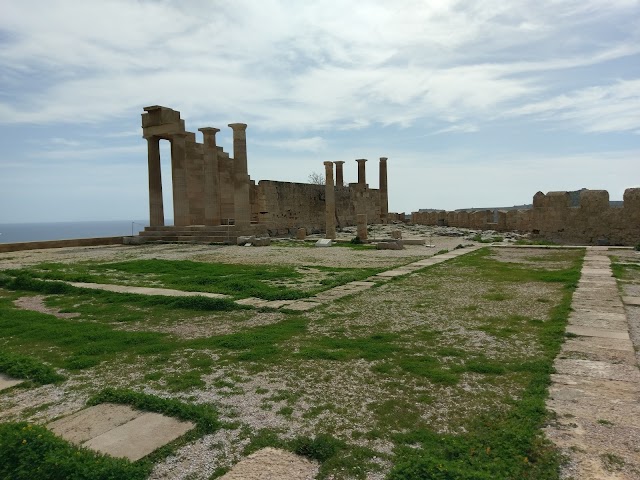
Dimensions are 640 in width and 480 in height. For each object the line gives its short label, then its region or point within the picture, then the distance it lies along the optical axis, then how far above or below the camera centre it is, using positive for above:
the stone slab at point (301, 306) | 6.89 -1.30
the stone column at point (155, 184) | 23.95 +2.28
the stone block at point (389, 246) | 17.70 -0.96
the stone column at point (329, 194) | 24.83 +1.62
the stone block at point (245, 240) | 20.05 -0.69
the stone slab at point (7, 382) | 4.09 -1.41
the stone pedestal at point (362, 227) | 21.75 -0.24
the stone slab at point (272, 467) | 2.64 -1.47
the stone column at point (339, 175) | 37.88 +4.05
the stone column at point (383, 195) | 40.62 +2.41
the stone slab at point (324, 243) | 19.58 -0.88
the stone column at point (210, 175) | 24.64 +2.77
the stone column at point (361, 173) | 38.12 +4.19
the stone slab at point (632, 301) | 6.90 -1.33
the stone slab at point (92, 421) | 3.14 -1.43
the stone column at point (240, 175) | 23.47 +2.60
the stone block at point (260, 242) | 19.89 -0.80
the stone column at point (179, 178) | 23.47 +2.52
